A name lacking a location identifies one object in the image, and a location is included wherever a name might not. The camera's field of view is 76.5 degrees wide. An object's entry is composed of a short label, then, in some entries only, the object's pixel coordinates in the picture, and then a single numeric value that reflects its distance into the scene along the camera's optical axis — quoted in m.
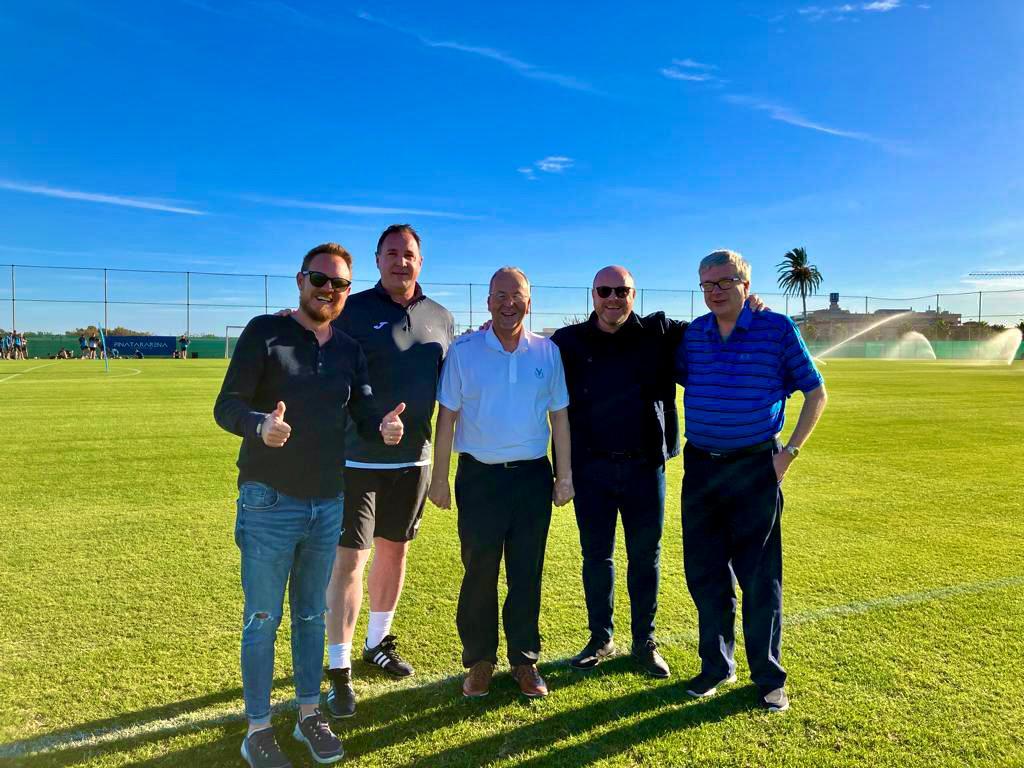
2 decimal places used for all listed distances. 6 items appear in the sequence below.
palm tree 81.69
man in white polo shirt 3.10
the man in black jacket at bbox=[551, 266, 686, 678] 3.41
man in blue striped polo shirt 3.09
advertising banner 49.62
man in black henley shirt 2.47
